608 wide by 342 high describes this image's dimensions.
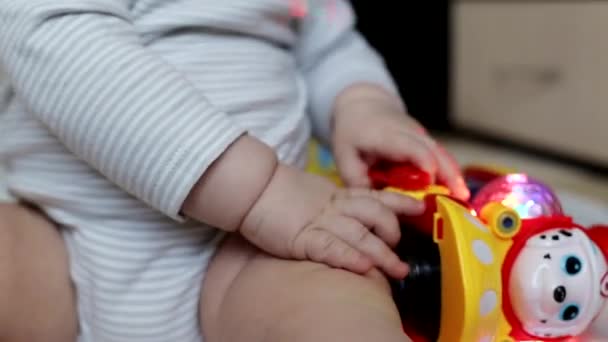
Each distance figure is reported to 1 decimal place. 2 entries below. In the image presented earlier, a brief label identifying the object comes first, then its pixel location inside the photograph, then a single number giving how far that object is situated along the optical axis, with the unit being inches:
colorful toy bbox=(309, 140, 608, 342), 17.6
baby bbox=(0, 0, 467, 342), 19.2
